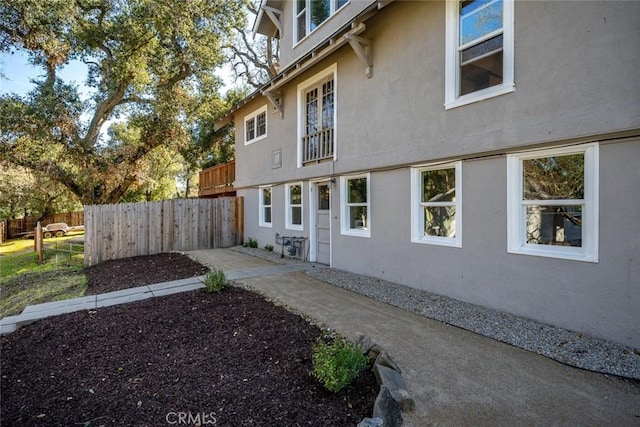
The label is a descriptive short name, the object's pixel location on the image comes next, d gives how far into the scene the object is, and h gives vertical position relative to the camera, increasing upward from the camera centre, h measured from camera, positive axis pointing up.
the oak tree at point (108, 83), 11.82 +5.64
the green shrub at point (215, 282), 6.16 -1.34
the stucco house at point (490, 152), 3.95 +0.94
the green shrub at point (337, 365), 2.88 -1.40
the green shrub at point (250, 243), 12.57 -1.26
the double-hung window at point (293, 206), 10.50 +0.15
